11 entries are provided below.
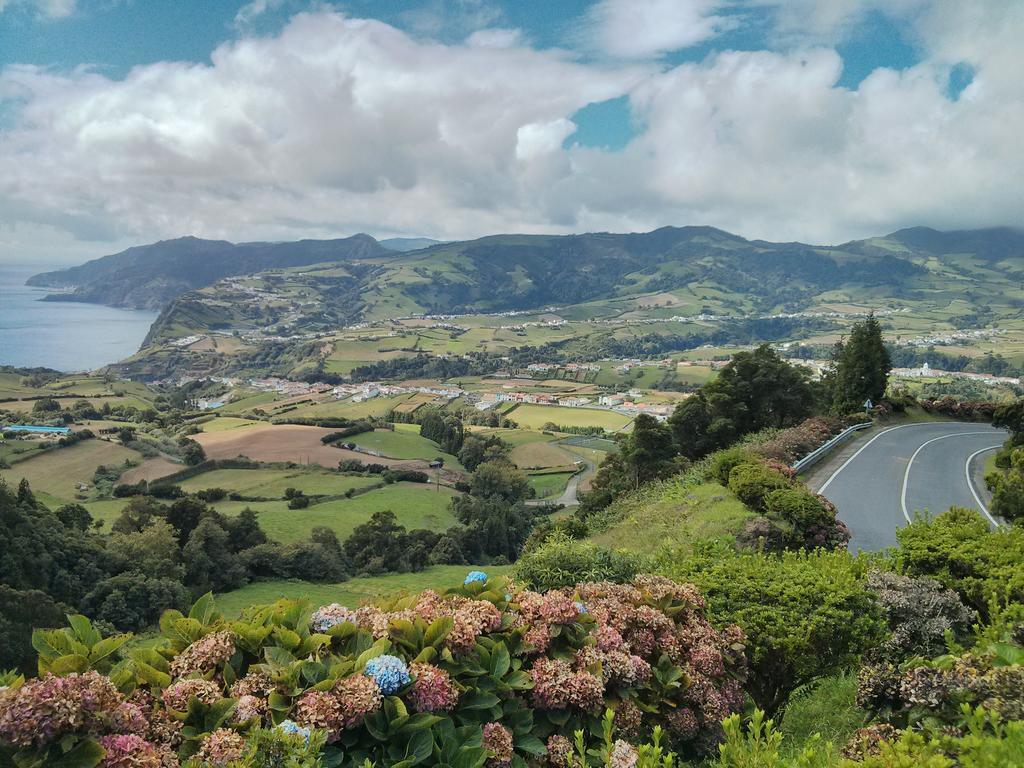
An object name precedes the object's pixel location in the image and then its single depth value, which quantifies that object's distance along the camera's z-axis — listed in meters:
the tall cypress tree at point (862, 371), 32.94
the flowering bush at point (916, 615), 5.20
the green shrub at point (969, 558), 5.94
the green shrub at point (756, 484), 13.23
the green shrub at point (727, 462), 16.15
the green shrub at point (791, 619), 5.00
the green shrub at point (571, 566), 5.97
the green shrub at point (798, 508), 11.54
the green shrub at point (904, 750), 2.36
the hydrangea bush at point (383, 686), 2.66
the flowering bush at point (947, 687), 3.03
